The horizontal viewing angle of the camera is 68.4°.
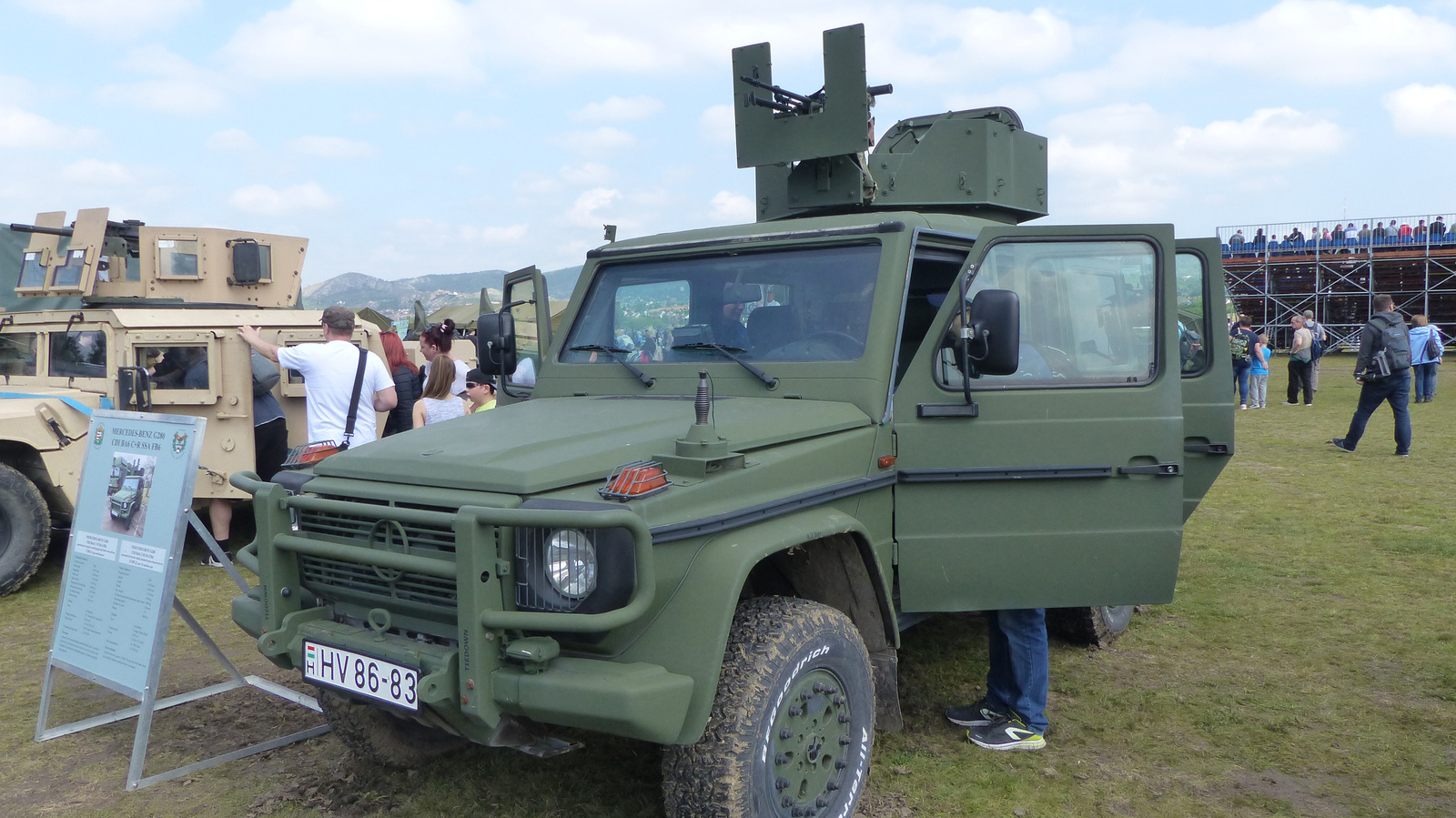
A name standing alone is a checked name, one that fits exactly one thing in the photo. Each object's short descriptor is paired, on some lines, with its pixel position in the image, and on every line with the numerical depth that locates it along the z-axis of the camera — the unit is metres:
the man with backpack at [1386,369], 11.26
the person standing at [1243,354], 16.12
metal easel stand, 3.98
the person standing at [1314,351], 18.38
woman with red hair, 9.24
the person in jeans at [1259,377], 17.89
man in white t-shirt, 6.59
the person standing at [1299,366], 17.66
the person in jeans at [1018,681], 4.18
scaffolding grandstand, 31.59
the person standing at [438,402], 7.46
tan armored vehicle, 6.94
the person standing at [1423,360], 15.98
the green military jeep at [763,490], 2.88
